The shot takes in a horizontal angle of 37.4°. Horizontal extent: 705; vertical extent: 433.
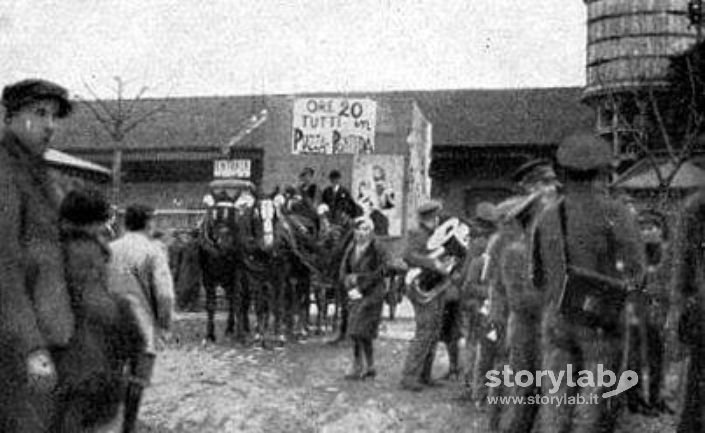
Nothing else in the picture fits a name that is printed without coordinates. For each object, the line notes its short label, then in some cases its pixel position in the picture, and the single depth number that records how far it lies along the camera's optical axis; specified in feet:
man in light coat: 24.40
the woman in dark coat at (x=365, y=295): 39.34
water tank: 93.81
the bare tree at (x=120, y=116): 107.62
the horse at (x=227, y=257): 50.47
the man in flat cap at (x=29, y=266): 15.10
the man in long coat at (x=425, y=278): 36.70
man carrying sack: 19.75
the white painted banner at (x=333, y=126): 83.71
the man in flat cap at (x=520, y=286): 23.41
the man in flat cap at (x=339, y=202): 55.11
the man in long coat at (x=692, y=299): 17.84
